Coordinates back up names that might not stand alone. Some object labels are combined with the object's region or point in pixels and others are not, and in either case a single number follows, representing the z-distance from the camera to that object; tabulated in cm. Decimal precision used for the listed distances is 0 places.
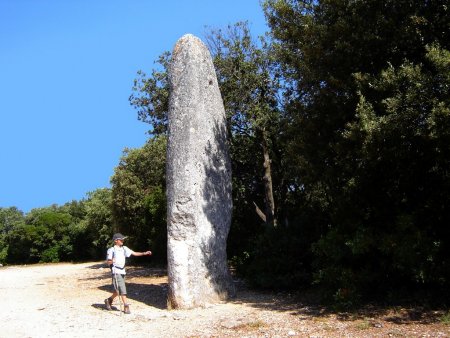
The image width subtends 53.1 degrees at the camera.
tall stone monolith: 1164
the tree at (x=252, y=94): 1723
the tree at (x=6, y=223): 4656
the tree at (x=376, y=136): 895
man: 1157
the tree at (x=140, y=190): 2606
